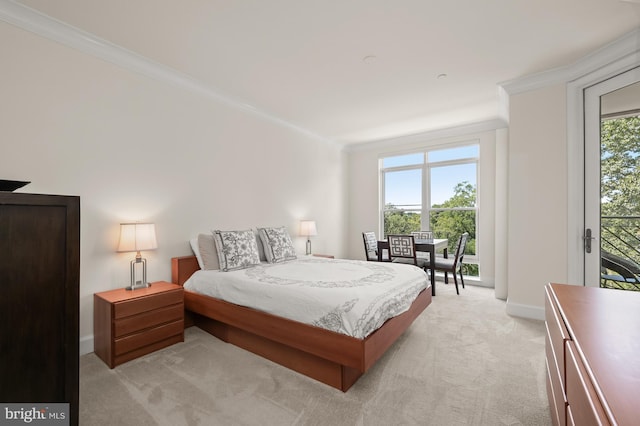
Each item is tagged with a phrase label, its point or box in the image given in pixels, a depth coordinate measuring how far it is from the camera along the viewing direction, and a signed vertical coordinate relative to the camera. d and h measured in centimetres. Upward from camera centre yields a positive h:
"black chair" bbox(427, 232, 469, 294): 424 -78
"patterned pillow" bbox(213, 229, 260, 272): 306 -43
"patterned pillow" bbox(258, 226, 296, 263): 361 -43
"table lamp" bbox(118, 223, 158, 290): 254 -26
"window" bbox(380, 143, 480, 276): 502 +36
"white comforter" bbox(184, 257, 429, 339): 197 -65
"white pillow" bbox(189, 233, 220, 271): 311 -45
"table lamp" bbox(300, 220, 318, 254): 467 -26
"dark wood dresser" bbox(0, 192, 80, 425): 104 -34
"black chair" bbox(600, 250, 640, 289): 251 -53
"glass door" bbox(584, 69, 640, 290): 253 +30
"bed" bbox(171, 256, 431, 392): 187 -97
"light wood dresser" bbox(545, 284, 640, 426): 70 -45
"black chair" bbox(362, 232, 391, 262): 488 -62
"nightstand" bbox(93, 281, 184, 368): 223 -94
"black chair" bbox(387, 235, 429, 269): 419 -58
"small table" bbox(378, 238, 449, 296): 413 -52
